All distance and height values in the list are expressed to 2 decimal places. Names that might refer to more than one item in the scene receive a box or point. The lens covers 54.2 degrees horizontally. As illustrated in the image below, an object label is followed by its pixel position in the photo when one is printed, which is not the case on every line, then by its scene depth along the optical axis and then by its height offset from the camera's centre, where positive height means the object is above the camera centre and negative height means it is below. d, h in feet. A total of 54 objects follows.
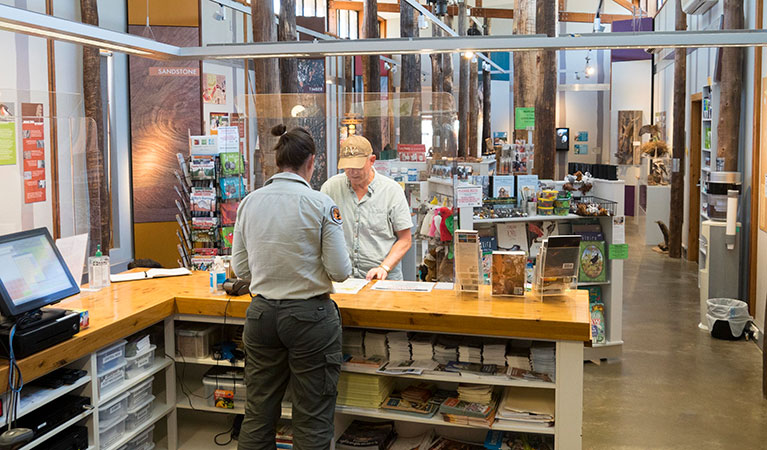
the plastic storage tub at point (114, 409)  11.75 -3.93
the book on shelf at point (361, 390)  12.45 -3.81
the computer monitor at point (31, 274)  10.12 -1.58
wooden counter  11.21 -2.41
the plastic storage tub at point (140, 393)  12.55 -3.92
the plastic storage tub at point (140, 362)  12.48 -3.40
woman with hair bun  10.87 -2.03
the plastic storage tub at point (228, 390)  13.57 -4.11
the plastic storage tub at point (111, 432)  11.72 -4.31
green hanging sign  31.68 +1.83
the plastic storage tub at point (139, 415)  12.58 -4.30
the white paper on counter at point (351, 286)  13.30 -2.27
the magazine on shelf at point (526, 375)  11.73 -3.37
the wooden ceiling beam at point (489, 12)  66.54 +13.66
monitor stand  9.73 -2.24
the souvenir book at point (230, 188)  26.43 -0.91
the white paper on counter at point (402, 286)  13.50 -2.28
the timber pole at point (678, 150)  40.14 +0.54
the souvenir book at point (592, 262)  20.93 -2.83
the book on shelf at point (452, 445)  12.94 -4.92
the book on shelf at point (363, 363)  12.37 -3.35
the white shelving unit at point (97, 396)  10.28 -3.66
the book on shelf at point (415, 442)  13.07 -4.95
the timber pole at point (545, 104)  30.35 +2.33
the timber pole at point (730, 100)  27.20 +2.18
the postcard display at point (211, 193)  25.99 -1.06
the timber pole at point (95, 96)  27.20 +2.47
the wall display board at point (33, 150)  19.03 +0.33
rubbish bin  23.70 -5.06
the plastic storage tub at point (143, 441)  12.84 -4.84
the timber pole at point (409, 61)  43.75 +6.03
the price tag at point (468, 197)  19.53 -0.93
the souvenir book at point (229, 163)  25.83 -0.02
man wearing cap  15.30 -1.17
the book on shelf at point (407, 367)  12.14 -3.37
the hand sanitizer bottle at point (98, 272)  13.87 -2.01
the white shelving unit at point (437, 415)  11.41 -4.13
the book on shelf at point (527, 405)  11.69 -3.88
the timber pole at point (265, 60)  26.53 +3.64
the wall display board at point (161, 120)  30.91 +1.79
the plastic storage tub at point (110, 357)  11.61 -3.06
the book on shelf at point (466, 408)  11.91 -3.96
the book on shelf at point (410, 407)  12.32 -4.07
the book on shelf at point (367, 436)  12.92 -4.79
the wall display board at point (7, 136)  17.44 +0.71
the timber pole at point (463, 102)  60.13 +4.83
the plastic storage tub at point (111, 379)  11.66 -3.42
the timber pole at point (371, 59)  41.11 +5.95
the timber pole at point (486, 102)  77.34 +6.16
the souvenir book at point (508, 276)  12.60 -1.94
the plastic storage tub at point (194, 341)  13.53 -3.23
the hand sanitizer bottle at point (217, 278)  13.44 -2.07
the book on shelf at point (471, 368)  12.09 -3.36
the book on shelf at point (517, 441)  12.08 -4.56
